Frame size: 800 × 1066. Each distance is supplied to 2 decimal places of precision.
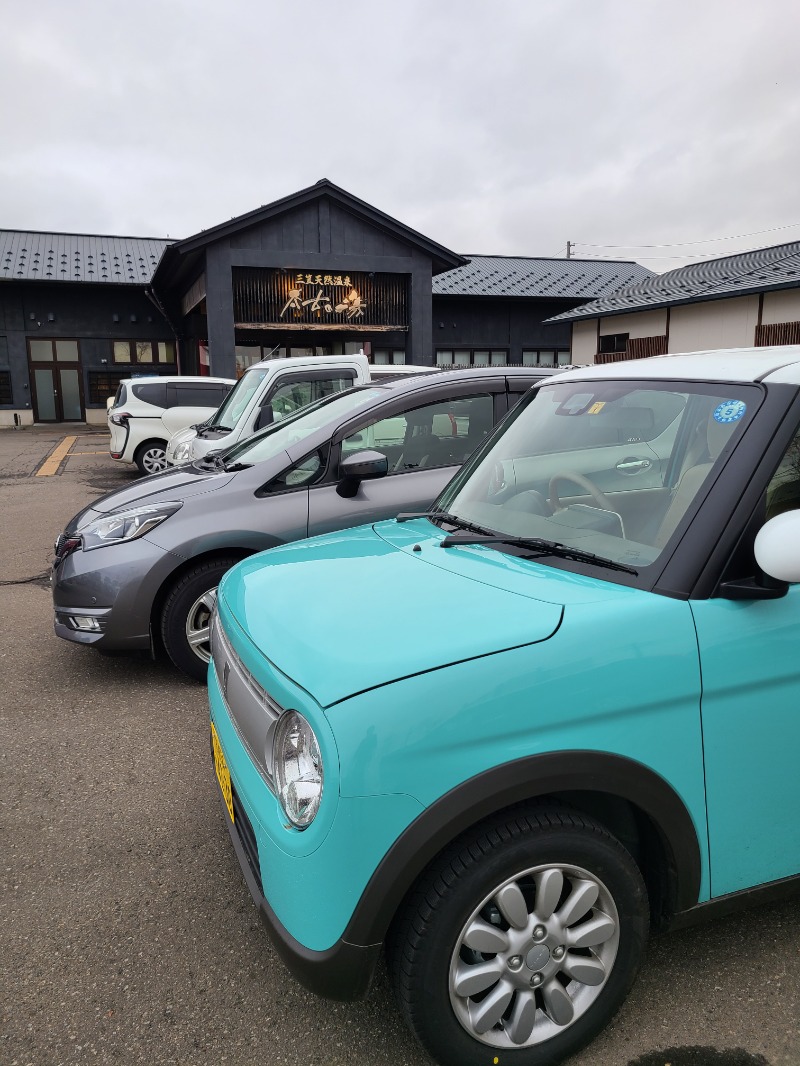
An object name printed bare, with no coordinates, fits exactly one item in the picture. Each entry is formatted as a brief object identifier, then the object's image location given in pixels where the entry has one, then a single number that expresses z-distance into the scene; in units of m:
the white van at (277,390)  8.28
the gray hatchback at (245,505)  3.96
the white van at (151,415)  13.55
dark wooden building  20.09
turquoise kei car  1.56
